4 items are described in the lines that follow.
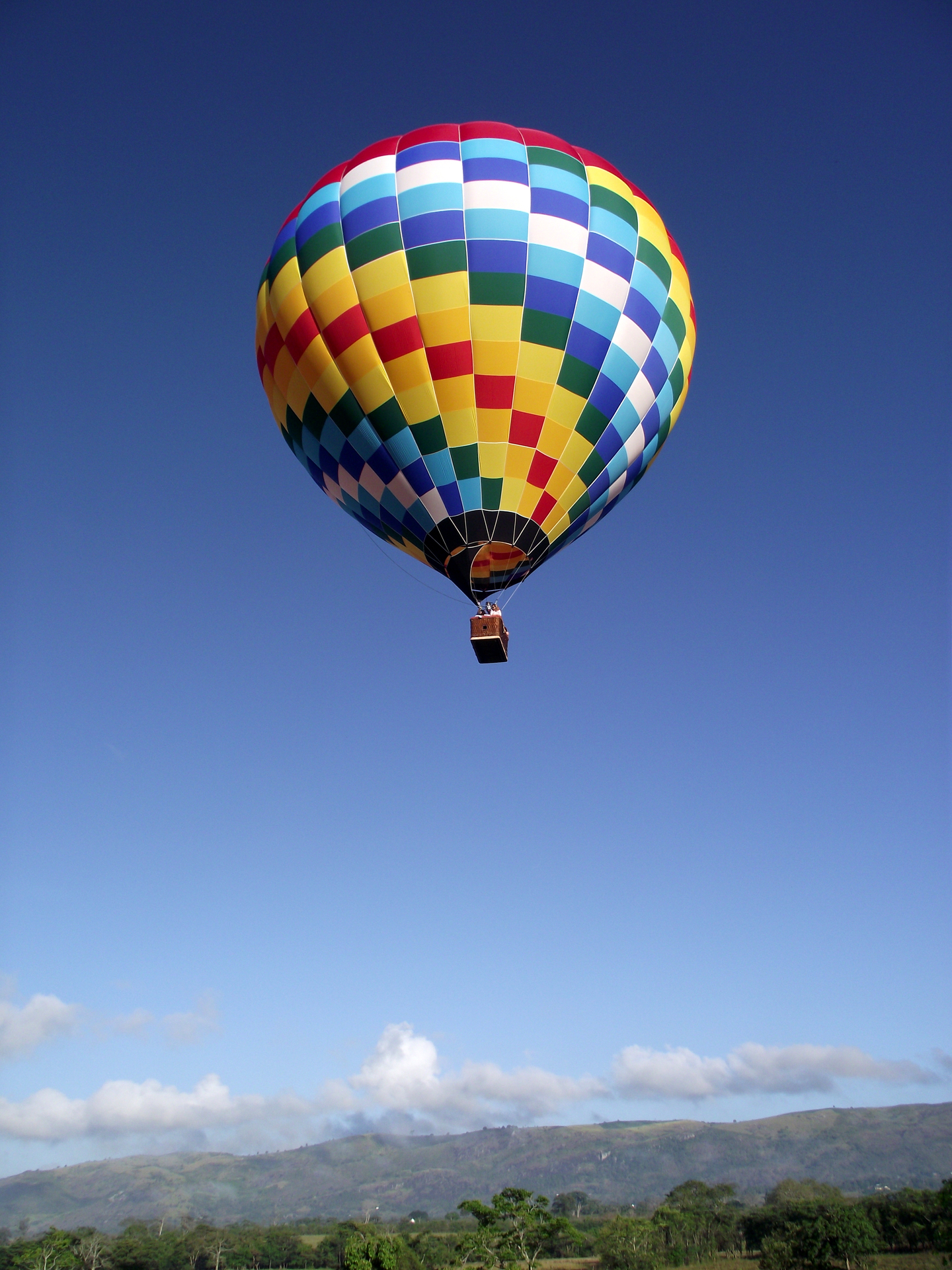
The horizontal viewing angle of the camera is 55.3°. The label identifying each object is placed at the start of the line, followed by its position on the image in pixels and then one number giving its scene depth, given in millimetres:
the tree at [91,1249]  95125
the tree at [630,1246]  78000
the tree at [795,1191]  141750
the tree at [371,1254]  65000
